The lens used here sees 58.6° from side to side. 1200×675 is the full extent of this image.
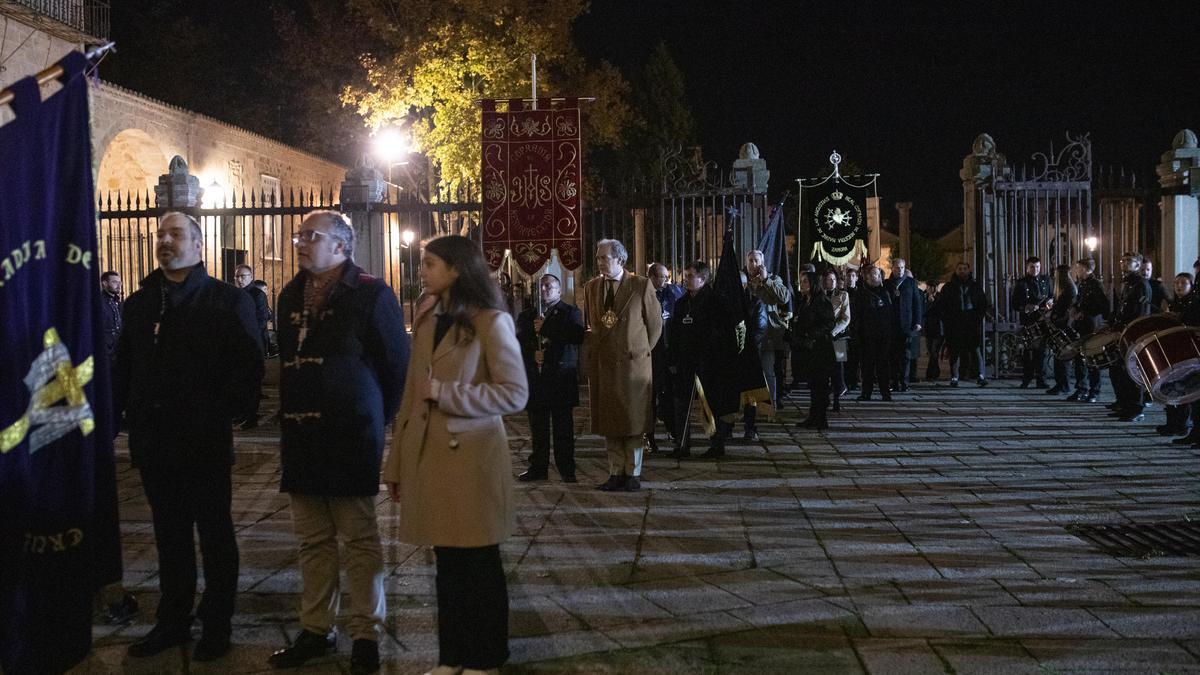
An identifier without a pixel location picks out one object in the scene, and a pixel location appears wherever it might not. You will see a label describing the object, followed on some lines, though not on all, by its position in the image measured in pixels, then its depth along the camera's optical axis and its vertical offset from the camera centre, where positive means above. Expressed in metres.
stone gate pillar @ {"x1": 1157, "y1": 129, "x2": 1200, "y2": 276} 16.69 +1.67
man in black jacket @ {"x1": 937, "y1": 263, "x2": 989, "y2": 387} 15.80 +0.05
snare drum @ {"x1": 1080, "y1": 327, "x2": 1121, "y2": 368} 10.73 -0.37
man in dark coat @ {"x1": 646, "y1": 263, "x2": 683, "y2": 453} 10.12 -0.43
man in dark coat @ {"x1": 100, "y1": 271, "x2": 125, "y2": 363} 11.59 +0.27
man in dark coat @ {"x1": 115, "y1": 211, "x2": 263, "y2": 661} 4.59 -0.38
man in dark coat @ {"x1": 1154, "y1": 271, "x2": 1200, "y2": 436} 10.10 +0.02
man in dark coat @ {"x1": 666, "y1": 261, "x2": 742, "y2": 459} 9.67 -0.14
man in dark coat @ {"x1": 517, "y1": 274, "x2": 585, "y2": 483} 8.66 -0.50
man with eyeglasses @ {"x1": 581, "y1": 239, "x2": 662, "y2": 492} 8.14 -0.28
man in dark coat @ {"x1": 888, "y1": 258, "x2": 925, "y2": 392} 15.14 +0.05
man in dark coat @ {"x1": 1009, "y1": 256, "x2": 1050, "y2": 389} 15.03 +0.25
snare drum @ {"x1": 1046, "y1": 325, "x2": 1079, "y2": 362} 12.16 -0.36
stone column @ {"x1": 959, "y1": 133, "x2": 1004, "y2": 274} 16.80 +2.03
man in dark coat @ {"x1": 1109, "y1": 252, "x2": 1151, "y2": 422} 11.31 -0.02
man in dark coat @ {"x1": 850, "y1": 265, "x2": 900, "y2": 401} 14.28 -0.14
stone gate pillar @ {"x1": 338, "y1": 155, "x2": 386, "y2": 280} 14.26 +1.47
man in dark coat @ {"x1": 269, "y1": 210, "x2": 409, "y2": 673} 4.43 -0.41
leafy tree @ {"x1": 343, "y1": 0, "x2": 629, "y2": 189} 24.64 +6.06
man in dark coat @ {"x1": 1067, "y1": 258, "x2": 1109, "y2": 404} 12.88 +0.12
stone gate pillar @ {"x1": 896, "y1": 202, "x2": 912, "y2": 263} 44.94 +3.77
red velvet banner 11.80 +1.54
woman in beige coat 4.05 -0.51
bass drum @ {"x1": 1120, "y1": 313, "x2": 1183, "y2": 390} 8.52 -0.16
